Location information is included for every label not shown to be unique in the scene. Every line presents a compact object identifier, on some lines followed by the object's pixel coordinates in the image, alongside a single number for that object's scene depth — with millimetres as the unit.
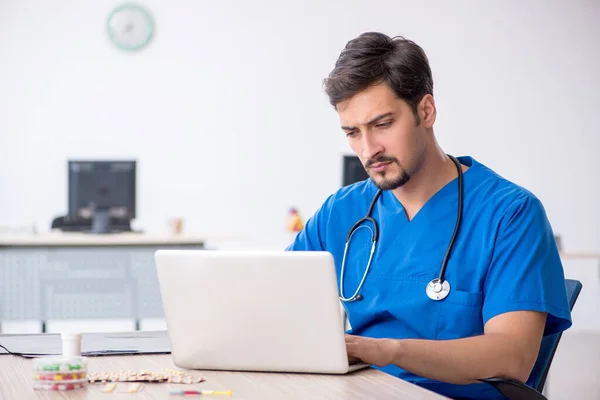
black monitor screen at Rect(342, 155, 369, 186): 5572
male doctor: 2488
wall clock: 7951
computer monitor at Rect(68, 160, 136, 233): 6129
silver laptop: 2321
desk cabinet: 5999
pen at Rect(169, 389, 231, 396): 2248
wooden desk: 2231
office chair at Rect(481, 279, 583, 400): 2614
